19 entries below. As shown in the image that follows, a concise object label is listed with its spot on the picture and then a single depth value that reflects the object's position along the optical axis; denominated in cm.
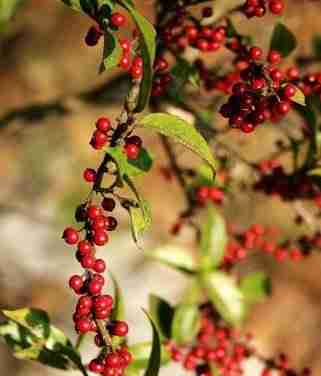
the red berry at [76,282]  41
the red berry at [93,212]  40
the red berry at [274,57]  45
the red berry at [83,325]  41
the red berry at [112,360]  40
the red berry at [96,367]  41
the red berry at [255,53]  43
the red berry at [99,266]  41
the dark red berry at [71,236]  41
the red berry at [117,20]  40
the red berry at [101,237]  40
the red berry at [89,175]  42
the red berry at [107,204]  41
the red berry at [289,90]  40
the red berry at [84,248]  40
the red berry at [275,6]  45
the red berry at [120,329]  42
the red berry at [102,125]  41
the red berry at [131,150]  40
